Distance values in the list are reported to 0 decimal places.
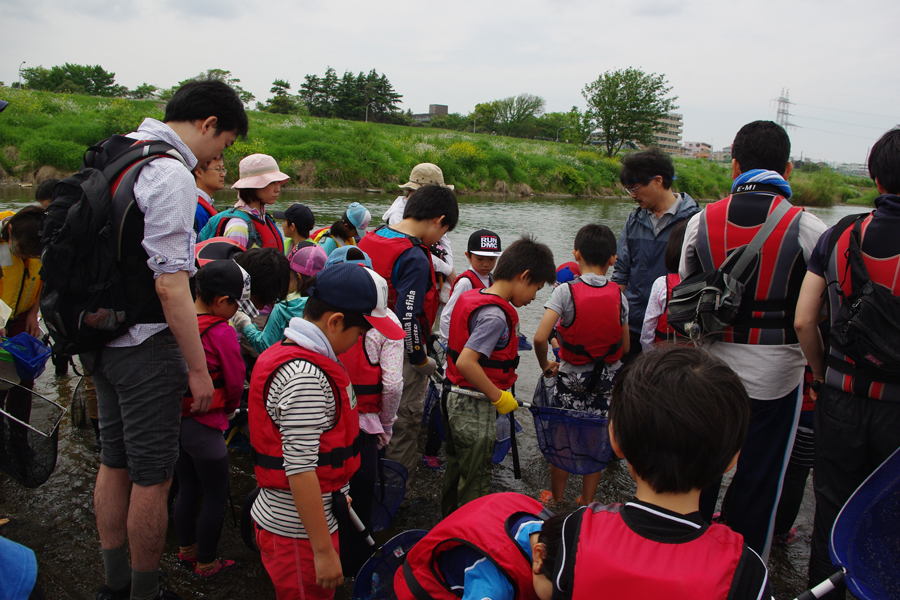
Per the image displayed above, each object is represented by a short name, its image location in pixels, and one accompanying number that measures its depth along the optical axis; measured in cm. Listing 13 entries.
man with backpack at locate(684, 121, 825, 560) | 247
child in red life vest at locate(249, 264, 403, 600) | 182
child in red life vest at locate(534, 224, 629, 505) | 331
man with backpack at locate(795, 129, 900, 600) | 200
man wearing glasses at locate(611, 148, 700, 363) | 379
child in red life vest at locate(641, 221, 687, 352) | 333
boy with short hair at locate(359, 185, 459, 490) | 313
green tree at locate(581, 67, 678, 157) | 5116
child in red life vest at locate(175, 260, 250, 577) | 249
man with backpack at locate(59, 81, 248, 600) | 205
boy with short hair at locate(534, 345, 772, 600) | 114
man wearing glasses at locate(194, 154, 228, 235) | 422
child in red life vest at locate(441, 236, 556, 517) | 270
